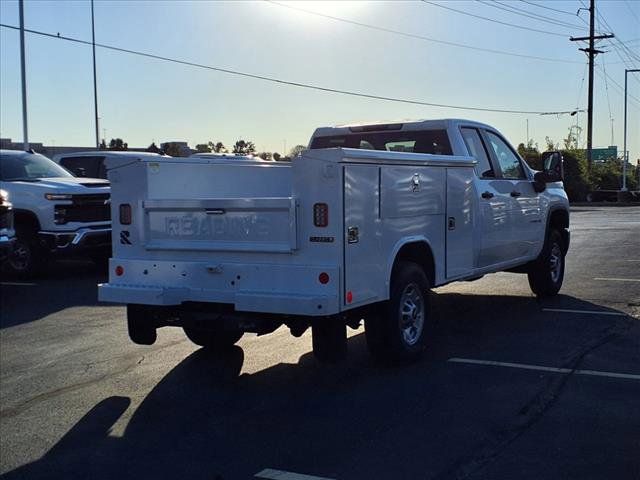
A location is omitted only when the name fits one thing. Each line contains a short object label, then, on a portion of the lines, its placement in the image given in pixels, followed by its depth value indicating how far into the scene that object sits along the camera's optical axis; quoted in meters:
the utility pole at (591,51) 48.69
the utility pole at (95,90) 31.74
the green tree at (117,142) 73.72
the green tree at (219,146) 48.72
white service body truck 5.64
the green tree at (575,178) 51.80
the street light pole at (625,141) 56.28
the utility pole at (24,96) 27.30
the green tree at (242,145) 37.62
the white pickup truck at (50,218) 12.26
